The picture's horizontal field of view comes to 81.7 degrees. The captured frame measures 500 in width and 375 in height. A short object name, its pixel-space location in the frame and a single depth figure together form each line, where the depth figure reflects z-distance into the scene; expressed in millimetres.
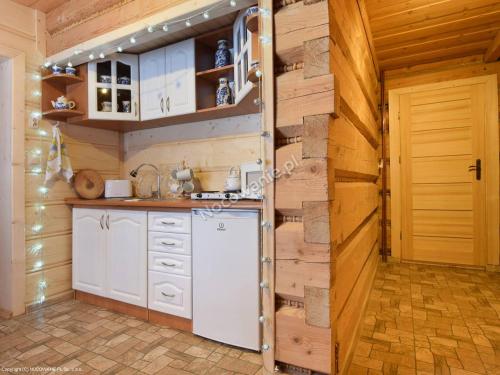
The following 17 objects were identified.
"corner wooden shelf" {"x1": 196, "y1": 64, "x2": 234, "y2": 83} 2228
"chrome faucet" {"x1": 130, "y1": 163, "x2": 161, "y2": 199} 2820
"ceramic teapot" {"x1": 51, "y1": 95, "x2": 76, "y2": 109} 2395
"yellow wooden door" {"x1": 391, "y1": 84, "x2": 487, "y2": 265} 3238
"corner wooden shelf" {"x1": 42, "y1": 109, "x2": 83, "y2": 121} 2348
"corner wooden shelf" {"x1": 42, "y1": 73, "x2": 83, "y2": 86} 2363
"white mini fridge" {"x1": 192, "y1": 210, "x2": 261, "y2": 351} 1613
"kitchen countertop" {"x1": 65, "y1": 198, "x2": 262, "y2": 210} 1625
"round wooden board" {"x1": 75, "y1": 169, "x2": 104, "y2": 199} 2578
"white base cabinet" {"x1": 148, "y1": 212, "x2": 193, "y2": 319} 1871
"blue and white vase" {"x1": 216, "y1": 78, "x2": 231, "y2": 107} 2264
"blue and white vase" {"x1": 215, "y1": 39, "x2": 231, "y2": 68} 2285
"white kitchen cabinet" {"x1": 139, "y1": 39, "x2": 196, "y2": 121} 2338
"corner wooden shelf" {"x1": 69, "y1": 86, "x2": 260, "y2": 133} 2201
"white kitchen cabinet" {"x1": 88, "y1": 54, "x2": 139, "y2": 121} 2471
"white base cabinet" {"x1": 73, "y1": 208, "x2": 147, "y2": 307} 2088
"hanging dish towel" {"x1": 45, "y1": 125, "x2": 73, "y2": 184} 2377
